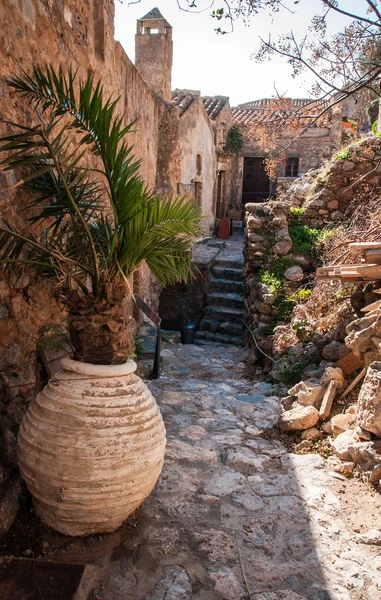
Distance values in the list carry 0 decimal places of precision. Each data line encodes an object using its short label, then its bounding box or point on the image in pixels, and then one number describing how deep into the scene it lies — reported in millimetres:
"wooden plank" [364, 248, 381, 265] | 4111
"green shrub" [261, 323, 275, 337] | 6891
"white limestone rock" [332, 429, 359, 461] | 3242
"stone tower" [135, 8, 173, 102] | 10188
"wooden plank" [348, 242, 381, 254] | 4148
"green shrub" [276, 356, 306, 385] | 5184
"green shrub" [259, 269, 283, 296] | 6980
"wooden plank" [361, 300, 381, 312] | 3912
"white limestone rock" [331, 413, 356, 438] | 3494
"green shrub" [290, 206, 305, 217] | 7855
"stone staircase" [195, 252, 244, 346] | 9984
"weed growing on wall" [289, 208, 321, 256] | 7387
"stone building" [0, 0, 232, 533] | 2441
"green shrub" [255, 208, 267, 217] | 7996
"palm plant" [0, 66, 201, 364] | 2189
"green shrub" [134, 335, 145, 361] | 6127
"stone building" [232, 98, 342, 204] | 17359
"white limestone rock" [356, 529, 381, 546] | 2447
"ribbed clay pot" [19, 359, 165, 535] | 2072
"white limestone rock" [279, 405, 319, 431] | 3750
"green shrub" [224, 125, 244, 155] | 18669
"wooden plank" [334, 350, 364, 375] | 4007
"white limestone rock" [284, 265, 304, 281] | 6780
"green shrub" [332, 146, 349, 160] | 7594
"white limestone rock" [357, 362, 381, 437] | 3035
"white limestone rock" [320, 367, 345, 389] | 3939
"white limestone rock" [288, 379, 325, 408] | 3986
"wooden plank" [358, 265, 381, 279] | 4066
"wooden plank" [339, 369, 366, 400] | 3795
